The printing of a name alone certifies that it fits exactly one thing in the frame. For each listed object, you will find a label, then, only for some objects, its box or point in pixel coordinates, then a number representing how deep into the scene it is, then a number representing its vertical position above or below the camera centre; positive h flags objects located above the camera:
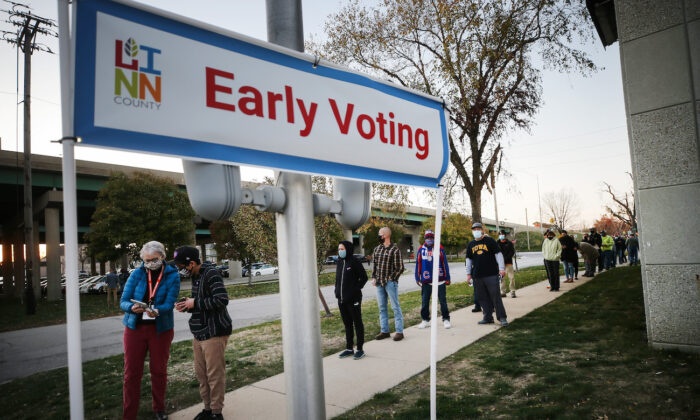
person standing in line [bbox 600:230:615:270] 18.19 -1.18
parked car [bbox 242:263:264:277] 45.51 -2.53
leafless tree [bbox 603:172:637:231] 35.04 +1.47
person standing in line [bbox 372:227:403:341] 7.04 -0.67
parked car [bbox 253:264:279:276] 44.28 -2.99
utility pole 17.47 +7.71
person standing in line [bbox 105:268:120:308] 19.10 -1.36
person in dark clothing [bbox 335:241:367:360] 6.15 -0.88
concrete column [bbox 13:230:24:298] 28.58 -0.18
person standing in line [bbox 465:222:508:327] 7.63 -0.86
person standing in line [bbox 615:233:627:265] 23.71 -1.64
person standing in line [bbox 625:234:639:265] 19.71 -1.44
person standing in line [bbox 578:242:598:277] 15.53 -1.25
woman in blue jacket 4.06 -0.76
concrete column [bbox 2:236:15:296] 34.39 -0.68
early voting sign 1.35 +0.60
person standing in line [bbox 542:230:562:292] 11.76 -0.94
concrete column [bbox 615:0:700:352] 5.00 +0.82
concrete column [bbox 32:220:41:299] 22.12 -1.34
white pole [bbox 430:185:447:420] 2.47 -0.57
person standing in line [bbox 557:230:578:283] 13.34 -1.06
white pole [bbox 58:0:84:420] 1.27 +0.15
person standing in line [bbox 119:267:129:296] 19.72 -1.14
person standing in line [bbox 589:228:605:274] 16.84 -0.88
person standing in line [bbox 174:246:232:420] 4.08 -0.81
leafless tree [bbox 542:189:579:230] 58.94 +1.07
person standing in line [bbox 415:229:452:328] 7.61 -0.84
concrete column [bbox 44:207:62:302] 23.98 +0.15
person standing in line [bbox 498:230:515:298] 11.05 -0.56
